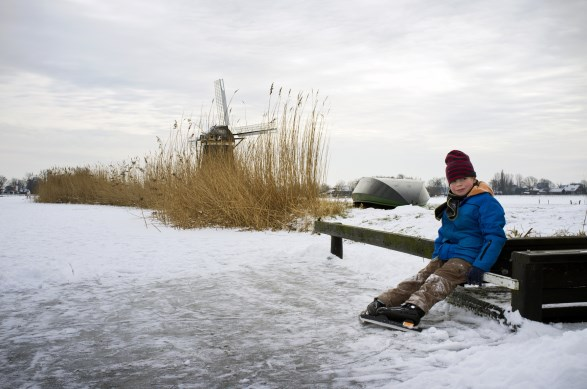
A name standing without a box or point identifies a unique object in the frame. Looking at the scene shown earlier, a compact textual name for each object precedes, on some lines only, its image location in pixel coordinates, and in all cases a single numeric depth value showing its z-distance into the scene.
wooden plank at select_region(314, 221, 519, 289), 2.72
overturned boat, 11.51
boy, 2.77
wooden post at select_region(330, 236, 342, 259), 5.27
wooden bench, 2.53
